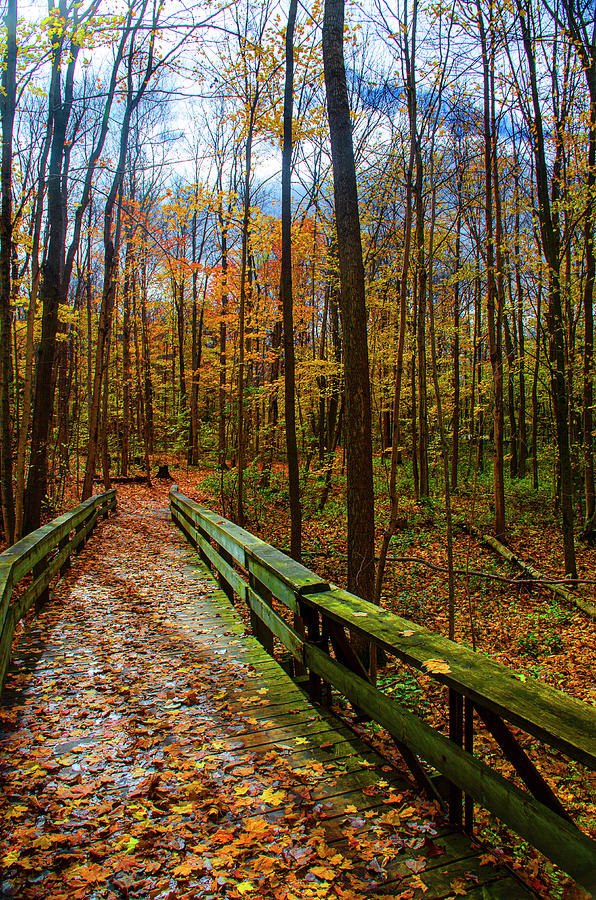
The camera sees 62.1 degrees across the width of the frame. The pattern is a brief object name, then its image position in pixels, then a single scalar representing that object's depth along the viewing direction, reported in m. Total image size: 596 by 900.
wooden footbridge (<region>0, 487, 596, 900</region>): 1.67
